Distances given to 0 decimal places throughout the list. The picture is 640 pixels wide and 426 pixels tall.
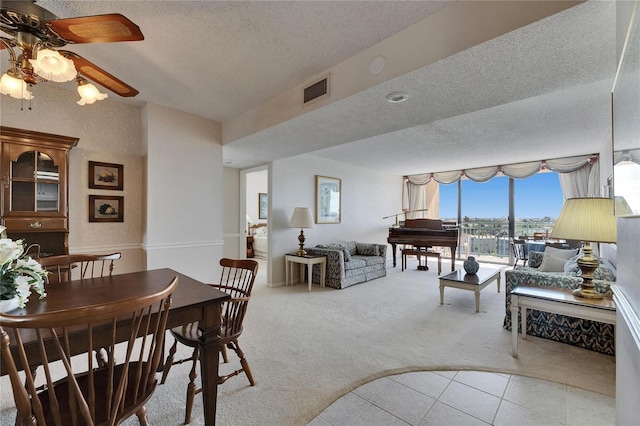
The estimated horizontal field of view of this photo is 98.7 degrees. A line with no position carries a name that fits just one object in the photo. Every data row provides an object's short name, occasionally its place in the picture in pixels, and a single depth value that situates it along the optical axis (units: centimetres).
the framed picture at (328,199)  569
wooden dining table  139
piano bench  618
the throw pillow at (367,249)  562
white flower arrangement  107
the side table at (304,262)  460
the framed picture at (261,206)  933
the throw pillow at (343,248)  483
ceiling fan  129
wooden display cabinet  242
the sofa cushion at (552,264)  387
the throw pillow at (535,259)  464
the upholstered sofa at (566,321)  246
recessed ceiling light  228
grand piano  579
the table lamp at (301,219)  484
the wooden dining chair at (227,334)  166
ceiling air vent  248
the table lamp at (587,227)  207
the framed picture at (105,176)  311
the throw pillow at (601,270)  267
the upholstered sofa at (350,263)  467
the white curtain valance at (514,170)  582
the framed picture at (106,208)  311
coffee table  357
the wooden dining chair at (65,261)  196
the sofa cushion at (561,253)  410
